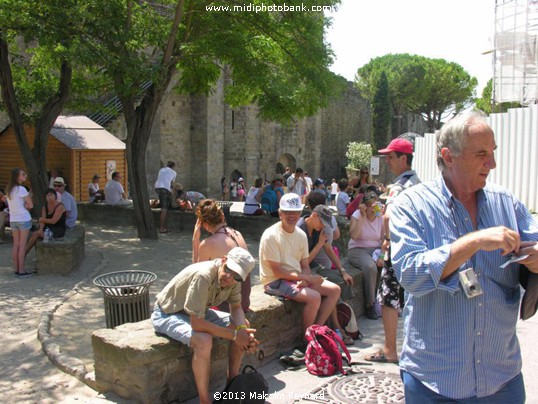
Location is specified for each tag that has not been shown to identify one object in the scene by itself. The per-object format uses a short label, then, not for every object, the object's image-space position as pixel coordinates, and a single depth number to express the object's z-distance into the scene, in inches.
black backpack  148.9
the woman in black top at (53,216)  356.5
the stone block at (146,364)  155.5
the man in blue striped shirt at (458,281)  86.4
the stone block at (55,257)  350.9
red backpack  183.6
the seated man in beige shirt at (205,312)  154.6
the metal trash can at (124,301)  209.8
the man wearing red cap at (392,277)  184.9
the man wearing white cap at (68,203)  403.8
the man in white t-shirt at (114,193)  581.0
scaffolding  788.6
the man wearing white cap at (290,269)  208.7
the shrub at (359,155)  1533.0
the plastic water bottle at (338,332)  214.6
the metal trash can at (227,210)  517.0
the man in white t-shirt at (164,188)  536.7
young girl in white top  343.0
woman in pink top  259.8
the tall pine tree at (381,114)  1899.6
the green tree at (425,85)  2261.3
